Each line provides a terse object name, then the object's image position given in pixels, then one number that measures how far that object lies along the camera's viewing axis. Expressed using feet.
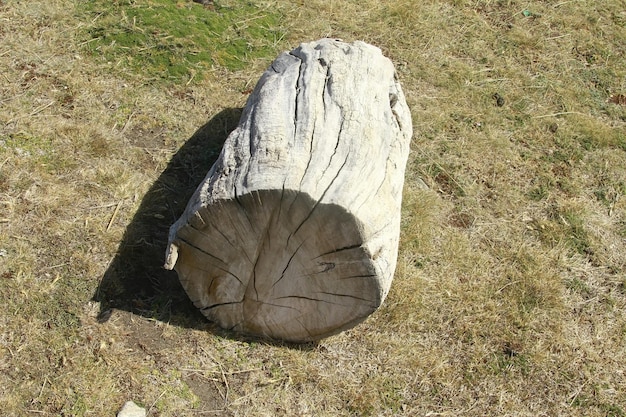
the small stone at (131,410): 11.02
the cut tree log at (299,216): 10.65
